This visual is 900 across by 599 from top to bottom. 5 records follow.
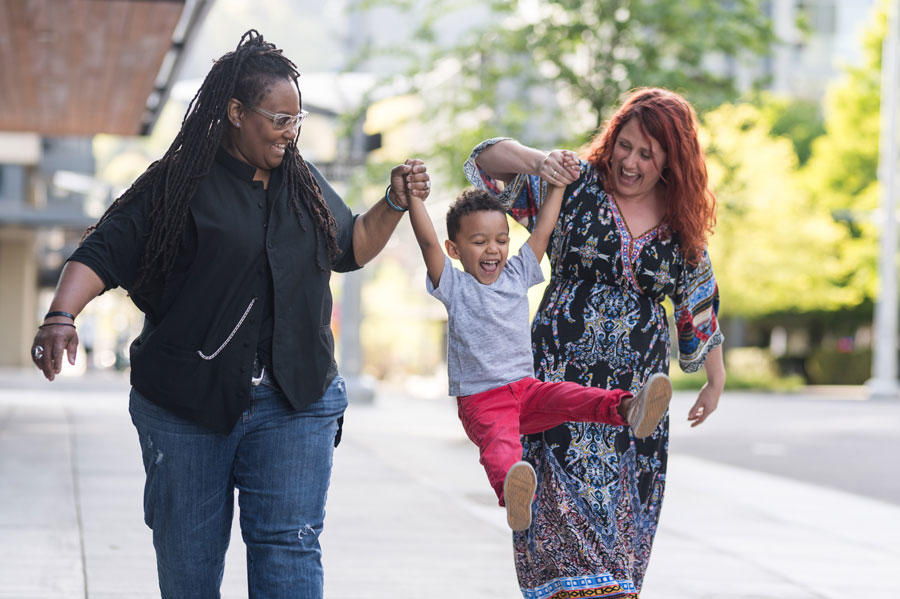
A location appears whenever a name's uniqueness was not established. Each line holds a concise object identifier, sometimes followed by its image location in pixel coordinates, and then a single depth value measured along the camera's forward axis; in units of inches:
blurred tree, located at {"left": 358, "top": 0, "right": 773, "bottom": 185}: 982.4
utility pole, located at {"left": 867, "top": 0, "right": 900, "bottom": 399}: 1995.7
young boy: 281.4
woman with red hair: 302.9
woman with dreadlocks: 252.9
